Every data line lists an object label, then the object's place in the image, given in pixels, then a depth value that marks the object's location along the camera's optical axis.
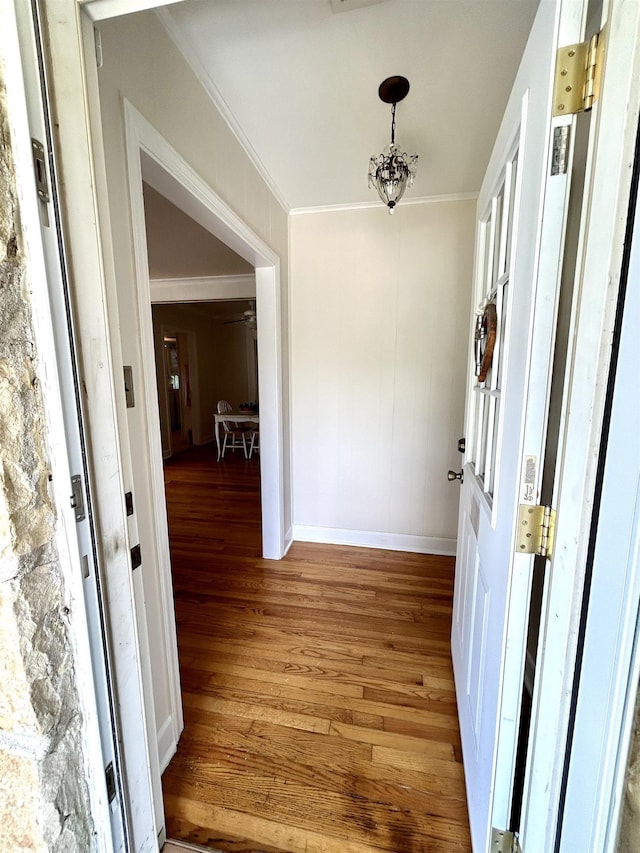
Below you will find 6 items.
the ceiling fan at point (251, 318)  5.14
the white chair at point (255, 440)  5.97
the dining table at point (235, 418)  5.84
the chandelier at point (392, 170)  1.52
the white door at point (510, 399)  0.72
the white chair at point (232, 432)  6.04
